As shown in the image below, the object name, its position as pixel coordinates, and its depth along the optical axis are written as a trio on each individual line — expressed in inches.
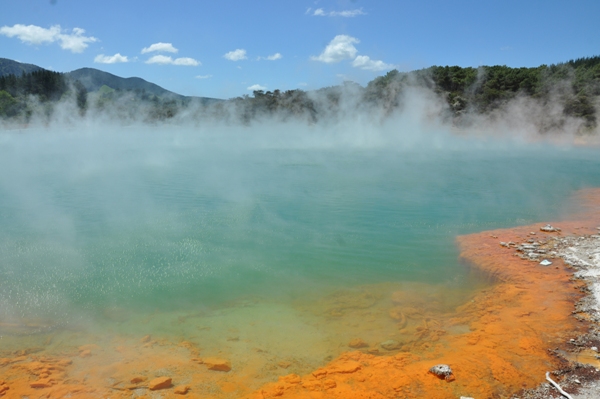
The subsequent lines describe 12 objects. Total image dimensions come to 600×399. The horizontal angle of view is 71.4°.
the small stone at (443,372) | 136.3
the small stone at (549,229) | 290.8
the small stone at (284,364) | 148.9
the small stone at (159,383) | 134.0
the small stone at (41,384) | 134.2
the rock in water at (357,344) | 162.1
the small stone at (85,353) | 153.9
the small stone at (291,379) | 138.6
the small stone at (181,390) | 132.6
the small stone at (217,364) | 146.8
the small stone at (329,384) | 134.9
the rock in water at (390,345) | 160.2
